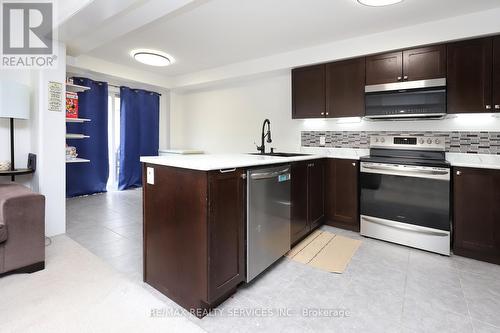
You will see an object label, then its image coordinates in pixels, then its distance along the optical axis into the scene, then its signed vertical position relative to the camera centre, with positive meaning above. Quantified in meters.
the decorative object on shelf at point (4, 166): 2.78 -0.01
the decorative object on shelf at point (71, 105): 3.93 +0.93
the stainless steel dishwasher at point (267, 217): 1.99 -0.44
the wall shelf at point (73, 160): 3.75 +0.07
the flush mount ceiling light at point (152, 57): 3.96 +1.68
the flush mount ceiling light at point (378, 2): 2.41 +1.51
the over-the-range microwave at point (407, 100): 2.81 +0.73
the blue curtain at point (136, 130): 5.58 +0.77
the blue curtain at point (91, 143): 4.86 +0.42
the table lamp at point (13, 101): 2.53 +0.65
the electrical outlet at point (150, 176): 1.99 -0.09
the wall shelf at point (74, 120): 3.77 +0.68
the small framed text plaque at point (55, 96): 2.96 +0.80
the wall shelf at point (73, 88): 3.71 +1.17
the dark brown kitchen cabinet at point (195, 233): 1.65 -0.47
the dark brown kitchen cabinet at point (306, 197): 2.71 -0.39
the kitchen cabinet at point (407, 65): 2.84 +1.13
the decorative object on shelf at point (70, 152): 4.05 +0.20
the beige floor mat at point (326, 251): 2.48 -0.93
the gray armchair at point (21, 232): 2.09 -0.55
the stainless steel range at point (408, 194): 2.69 -0.34
